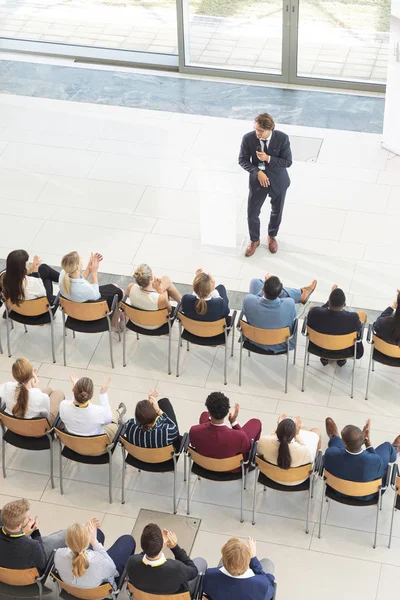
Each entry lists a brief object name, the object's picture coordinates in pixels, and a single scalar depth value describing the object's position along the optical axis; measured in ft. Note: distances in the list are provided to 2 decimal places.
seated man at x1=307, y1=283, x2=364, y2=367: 22.80
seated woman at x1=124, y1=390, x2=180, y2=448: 19.72
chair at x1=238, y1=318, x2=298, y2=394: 23.02
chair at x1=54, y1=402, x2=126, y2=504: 20.44
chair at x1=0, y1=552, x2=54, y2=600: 18.07
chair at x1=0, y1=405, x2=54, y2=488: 20.88
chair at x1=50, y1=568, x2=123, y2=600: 17.88
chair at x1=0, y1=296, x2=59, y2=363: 24.34
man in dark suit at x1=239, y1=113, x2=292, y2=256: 27.12
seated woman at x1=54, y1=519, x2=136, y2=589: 17.24
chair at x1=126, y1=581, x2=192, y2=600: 17.31
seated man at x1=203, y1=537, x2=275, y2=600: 16.71
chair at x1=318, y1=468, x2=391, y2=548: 19.43
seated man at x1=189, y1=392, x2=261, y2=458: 19.79
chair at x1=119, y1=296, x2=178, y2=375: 23.82
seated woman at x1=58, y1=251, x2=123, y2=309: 23.76
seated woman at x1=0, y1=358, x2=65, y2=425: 20.80
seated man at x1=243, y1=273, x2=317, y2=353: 23.08
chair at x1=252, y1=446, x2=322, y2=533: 19.71
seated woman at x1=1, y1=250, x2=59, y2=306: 23.93
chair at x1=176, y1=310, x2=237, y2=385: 23.41
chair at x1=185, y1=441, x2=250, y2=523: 19.98
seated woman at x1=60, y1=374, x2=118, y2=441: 20.24
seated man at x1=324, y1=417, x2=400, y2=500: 19.19
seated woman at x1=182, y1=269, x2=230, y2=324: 23.08
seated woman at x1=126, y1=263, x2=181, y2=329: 23.54
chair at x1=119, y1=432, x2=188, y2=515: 20.22
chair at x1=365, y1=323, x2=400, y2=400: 22.88
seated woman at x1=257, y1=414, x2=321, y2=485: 19.40
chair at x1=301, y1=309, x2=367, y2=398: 22.94
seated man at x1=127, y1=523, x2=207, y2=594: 17.06
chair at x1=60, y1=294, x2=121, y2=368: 23.95
